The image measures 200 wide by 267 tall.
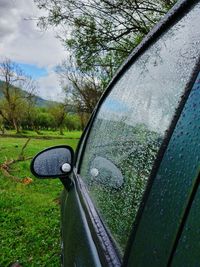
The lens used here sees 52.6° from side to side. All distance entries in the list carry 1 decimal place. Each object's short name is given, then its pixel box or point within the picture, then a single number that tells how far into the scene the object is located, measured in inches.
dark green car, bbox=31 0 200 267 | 14.8
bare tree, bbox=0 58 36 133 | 1221.3
